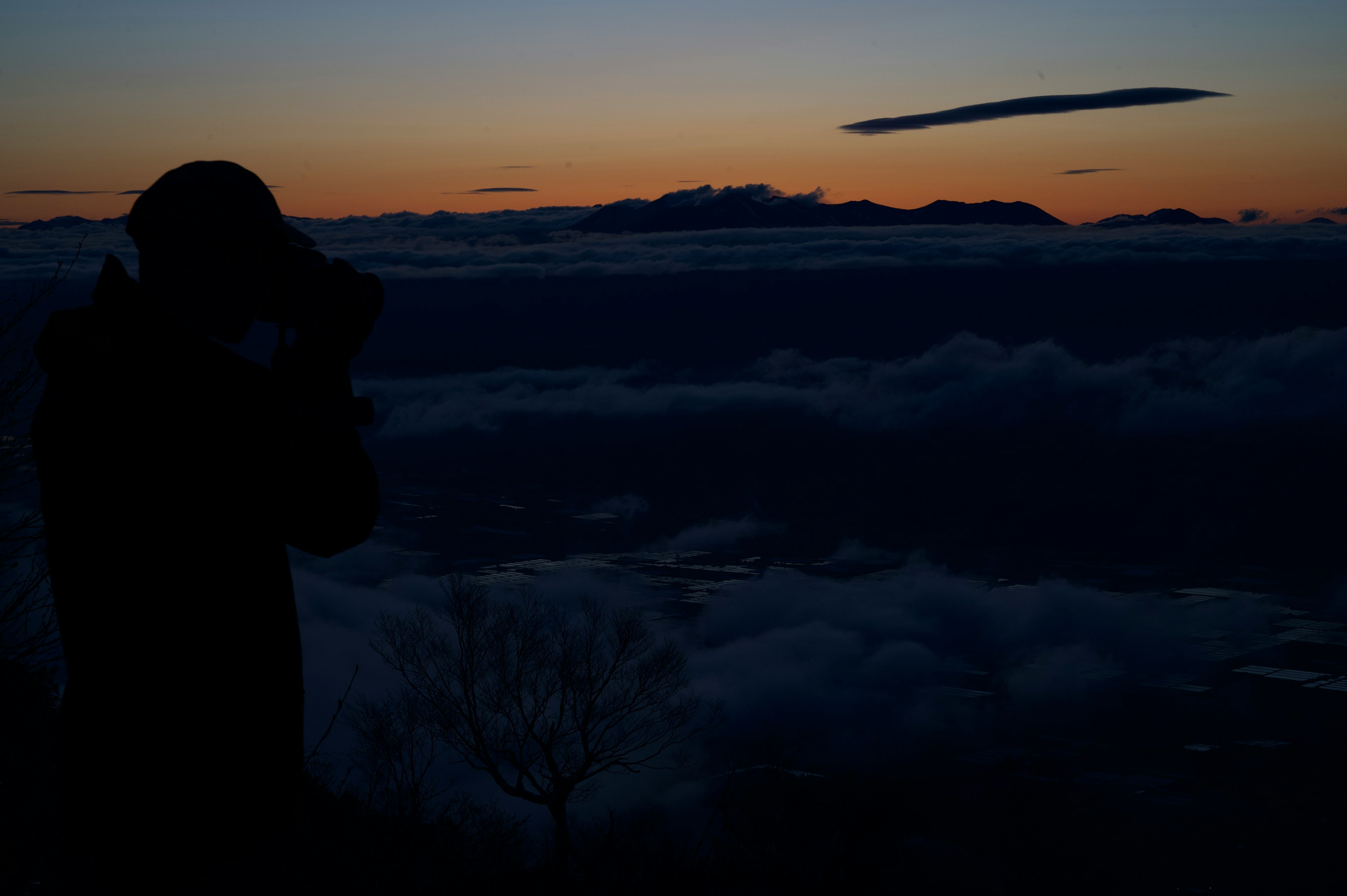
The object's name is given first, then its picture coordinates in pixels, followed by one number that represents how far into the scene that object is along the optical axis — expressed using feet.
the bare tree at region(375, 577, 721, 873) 112.98
